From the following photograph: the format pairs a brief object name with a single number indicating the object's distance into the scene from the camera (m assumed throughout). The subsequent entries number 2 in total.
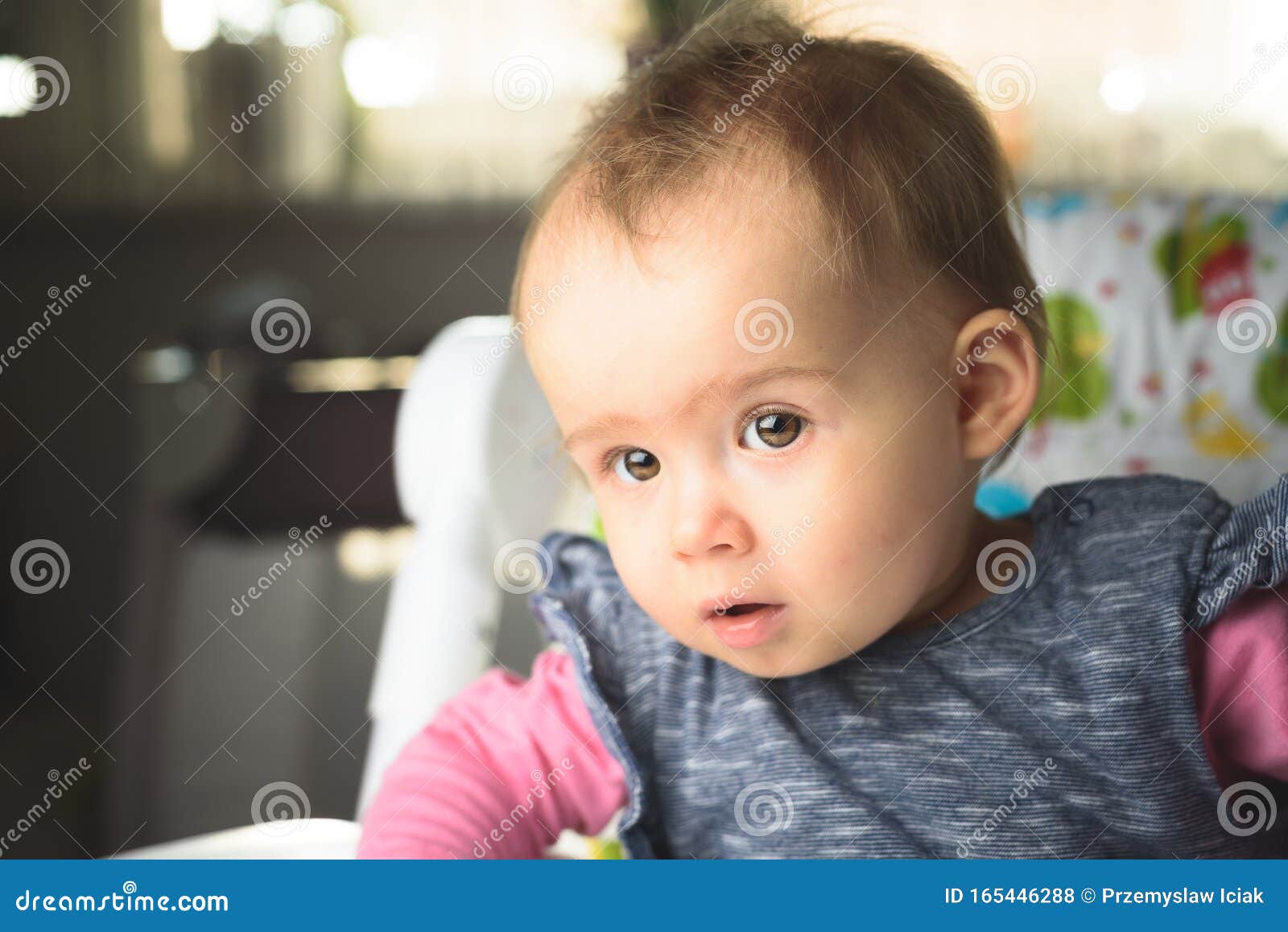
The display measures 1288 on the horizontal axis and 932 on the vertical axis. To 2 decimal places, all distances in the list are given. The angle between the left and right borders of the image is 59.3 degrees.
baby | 0.55
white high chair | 0.83
